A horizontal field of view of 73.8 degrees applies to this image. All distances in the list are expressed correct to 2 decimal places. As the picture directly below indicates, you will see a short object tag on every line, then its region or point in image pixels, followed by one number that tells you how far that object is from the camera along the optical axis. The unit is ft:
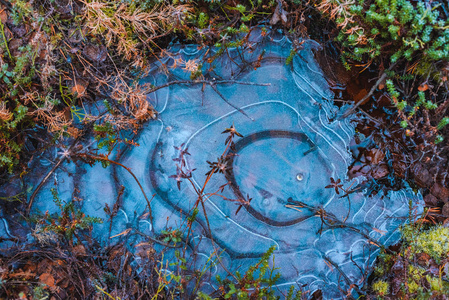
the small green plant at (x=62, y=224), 6.59
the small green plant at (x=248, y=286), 5.96
